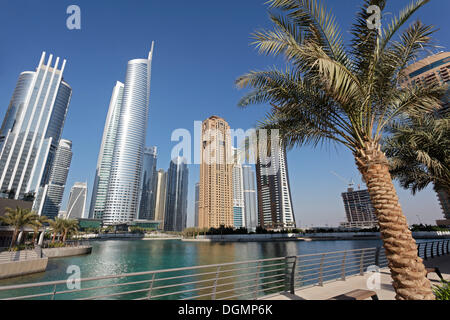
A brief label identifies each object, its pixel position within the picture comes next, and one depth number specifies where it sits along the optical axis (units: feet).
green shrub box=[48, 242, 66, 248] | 113.40
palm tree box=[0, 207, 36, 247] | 90.38
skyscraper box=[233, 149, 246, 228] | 550.77
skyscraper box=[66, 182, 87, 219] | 640.34
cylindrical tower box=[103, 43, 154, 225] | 485.97
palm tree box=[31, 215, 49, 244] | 100.02
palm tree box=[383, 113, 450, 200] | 30.14
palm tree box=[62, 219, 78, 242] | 135.23
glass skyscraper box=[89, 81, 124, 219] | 517.55
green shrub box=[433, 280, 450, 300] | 13.91
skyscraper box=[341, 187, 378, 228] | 511.40
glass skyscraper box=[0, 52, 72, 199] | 398.42
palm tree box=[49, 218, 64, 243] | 131.95
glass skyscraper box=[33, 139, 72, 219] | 492.99
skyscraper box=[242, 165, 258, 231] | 578.86
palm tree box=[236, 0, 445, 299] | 13.30
